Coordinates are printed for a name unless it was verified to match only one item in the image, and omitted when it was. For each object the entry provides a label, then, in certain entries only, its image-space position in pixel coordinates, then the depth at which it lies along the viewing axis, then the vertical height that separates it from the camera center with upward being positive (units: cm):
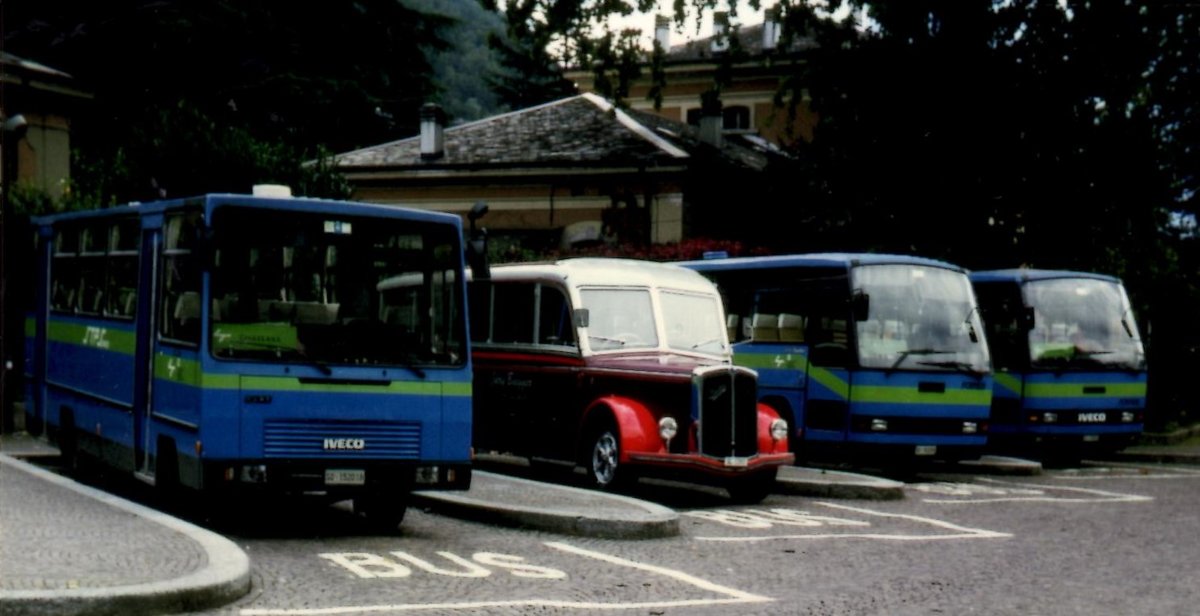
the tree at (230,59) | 3834 +534
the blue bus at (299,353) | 1227 -53
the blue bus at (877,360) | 1975 -83
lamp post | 2119 +30
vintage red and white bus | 1617 -94
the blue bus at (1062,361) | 2283 -93
